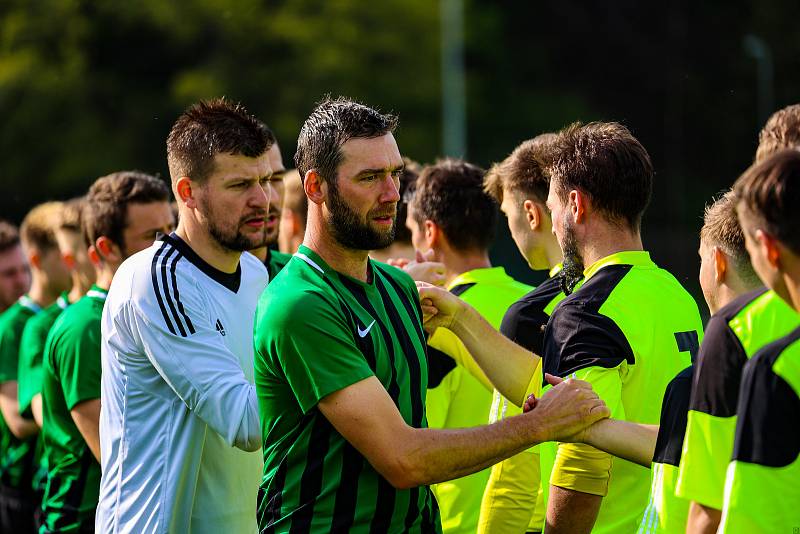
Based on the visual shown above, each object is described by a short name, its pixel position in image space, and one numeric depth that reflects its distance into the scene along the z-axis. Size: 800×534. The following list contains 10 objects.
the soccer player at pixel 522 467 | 8.81
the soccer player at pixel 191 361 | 7.56
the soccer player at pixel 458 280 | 9.73
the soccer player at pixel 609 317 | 7.06
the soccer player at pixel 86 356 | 9.81
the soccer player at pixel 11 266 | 15.91
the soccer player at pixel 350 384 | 6.32
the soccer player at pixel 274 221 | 10.20
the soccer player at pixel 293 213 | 12.60
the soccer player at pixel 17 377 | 13.05
